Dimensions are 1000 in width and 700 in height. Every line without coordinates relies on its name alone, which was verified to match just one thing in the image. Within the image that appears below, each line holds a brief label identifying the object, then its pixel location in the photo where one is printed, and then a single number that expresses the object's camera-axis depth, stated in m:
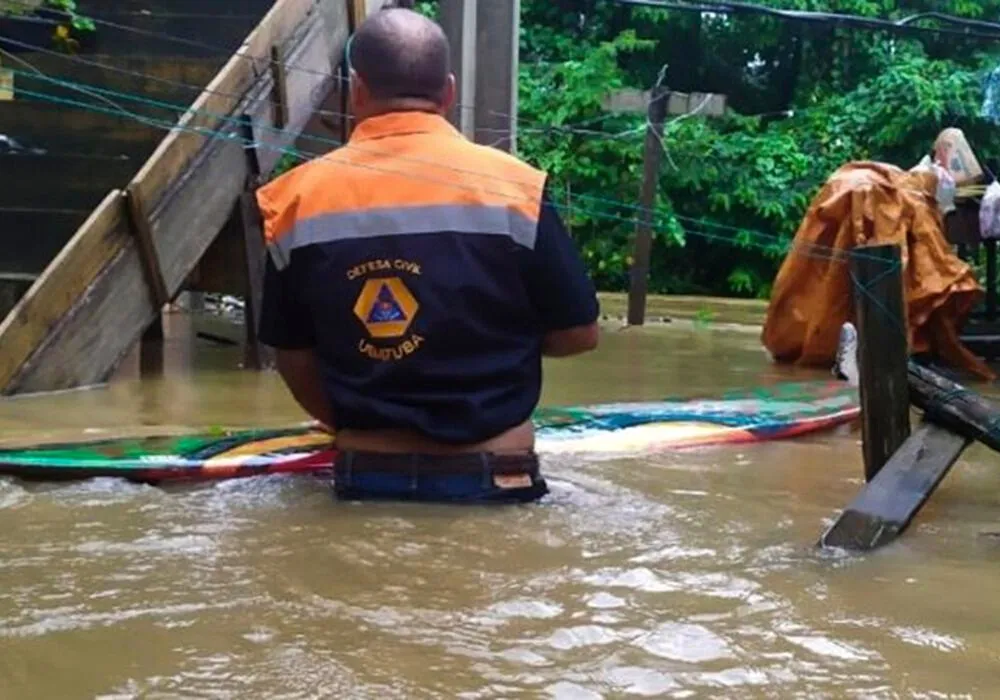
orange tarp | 7.86
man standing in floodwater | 3.45
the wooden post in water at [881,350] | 3.85
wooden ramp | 5.91
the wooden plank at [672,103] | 14.07
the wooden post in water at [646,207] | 11.14
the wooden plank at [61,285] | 5.80
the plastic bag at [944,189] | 8.26
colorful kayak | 4.01
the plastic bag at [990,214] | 7.93
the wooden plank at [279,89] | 7.15
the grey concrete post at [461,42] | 9.65
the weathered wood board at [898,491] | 3.37
